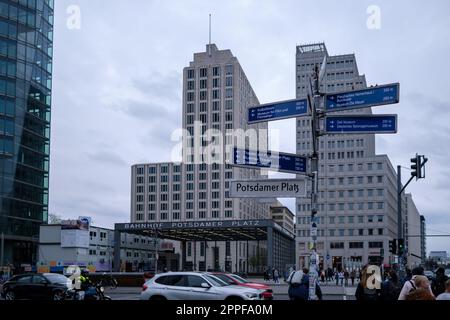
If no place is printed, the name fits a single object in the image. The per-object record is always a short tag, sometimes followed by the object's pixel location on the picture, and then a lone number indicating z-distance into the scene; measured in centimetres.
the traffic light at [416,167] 2623
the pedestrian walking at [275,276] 5676
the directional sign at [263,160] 1197
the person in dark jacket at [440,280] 1352
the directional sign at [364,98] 1131
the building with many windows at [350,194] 11756
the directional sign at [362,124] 1162
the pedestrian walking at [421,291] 724
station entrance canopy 6781
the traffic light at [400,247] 3170
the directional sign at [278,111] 1221
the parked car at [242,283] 1978
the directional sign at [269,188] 1216
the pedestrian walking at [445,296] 709
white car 1769
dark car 2584
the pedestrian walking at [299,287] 1633
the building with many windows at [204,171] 13662
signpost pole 1206
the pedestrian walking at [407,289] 858
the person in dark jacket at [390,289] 1246
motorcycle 2034
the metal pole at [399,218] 3212
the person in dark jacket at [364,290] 1242
